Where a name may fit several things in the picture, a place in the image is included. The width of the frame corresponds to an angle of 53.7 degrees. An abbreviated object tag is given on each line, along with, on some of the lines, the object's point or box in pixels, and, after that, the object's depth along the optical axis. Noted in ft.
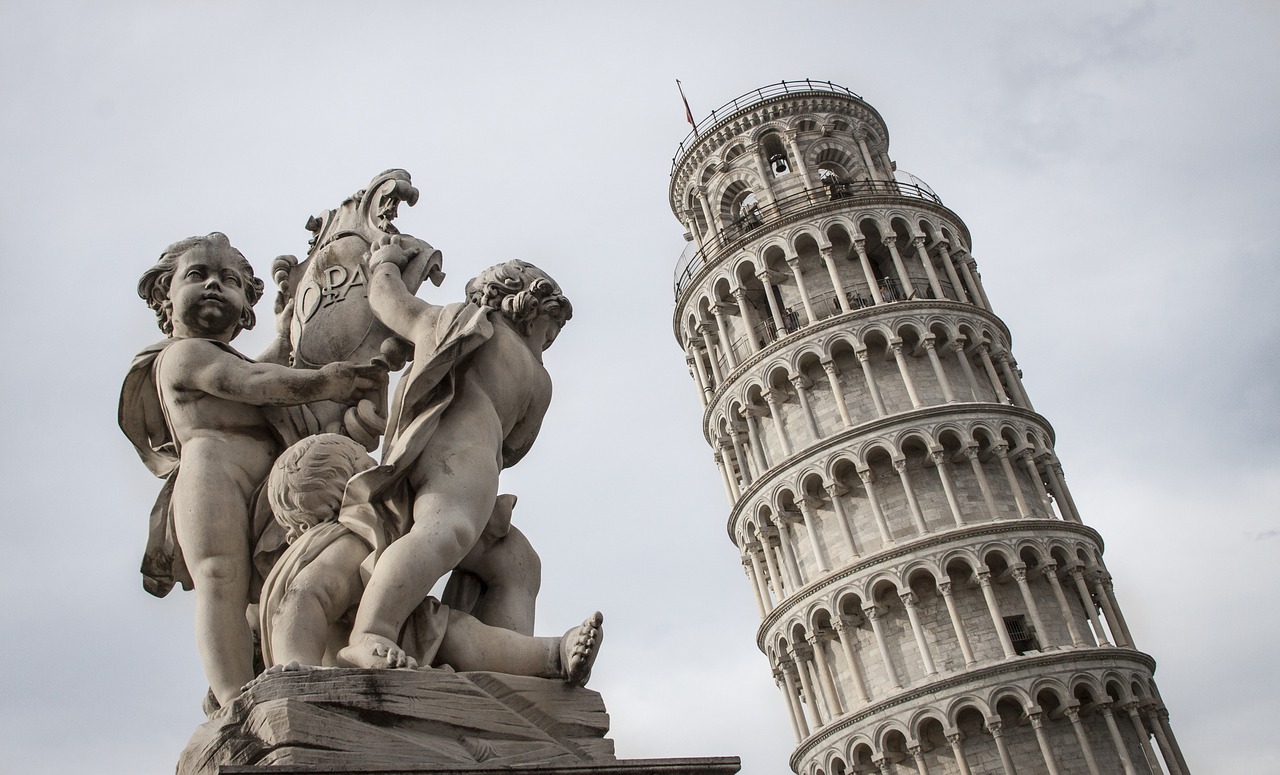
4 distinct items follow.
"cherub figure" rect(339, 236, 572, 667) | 10.12
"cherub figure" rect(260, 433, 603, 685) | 10.14
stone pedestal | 8.69
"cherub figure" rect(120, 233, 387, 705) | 11.10
